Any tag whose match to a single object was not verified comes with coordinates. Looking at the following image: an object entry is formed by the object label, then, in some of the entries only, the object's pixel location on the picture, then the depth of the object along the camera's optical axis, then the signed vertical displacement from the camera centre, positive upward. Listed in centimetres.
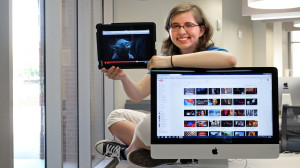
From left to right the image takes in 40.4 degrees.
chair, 412 -47
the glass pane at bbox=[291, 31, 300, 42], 1071 +124
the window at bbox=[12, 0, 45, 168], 287 +0
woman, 160 +8
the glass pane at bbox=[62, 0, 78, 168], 395 +0
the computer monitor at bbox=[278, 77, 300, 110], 477 -4
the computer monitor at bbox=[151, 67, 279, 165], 151 -11
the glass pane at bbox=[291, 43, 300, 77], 1068 +67
